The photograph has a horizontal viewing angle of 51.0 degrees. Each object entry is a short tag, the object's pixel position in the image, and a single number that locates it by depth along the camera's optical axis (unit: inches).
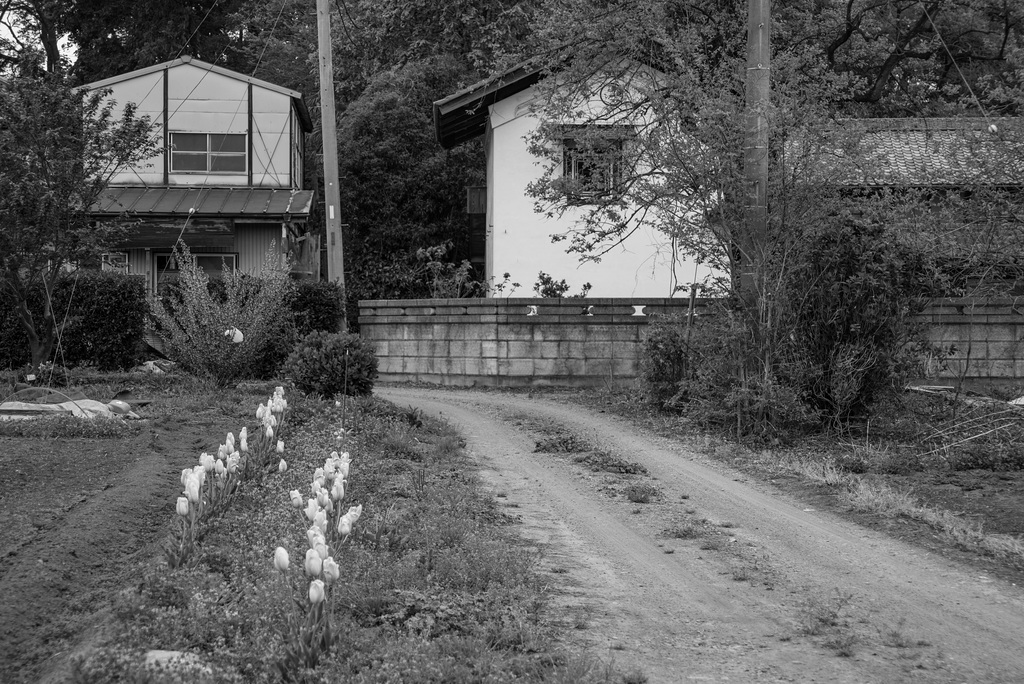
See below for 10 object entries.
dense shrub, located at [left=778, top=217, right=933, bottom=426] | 481.1
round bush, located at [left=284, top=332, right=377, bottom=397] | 537.0
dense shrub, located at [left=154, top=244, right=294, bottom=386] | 577.6
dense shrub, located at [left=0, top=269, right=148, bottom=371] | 711.7
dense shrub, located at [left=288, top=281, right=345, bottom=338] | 796.6
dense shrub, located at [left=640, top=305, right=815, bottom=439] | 482.0
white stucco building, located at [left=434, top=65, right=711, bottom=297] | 935.7
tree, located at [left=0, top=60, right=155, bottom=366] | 599.2
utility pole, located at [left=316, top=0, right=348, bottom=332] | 840.3
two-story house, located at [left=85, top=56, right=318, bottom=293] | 1063.0
